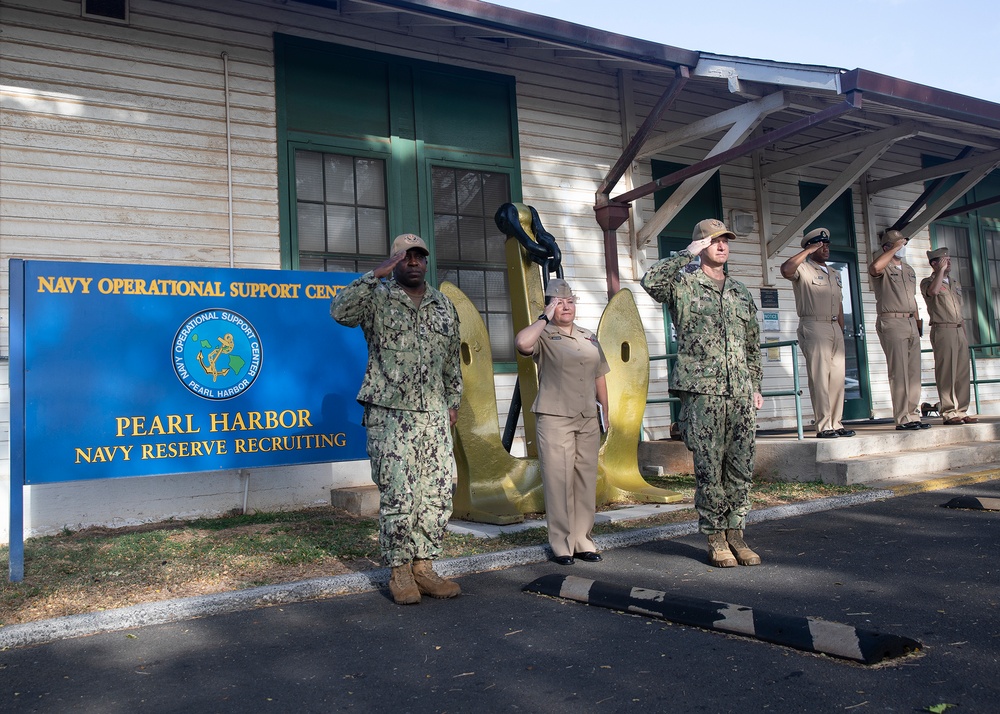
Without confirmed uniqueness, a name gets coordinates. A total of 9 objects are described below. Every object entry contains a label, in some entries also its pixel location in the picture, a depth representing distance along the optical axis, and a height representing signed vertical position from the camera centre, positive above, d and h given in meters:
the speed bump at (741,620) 3.02 -0.89
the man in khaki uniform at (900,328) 8.45 +0.67
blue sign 5.03 +0.36
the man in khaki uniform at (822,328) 7.73 +0.64
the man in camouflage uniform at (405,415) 4.30 +0.00
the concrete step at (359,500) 6.70 -0.66
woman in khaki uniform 5.11 -0.08
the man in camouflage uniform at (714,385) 4.76 +0.10
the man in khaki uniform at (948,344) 9.25 +0.52
